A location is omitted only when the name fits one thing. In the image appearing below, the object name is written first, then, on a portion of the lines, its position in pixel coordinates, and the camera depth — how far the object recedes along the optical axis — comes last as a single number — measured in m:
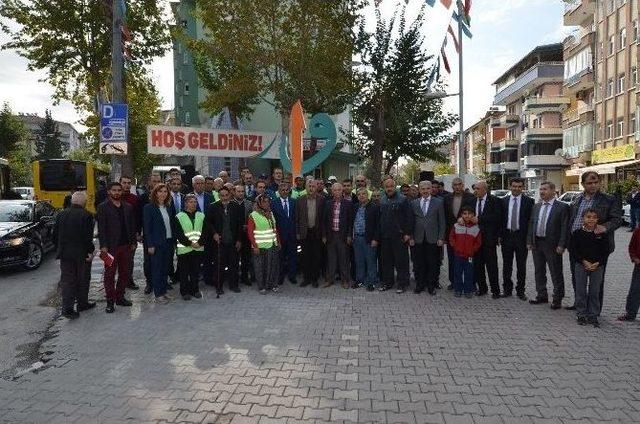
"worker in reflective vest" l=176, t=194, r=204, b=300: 8.30
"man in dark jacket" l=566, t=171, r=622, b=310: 7.06
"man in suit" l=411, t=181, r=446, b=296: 8.91
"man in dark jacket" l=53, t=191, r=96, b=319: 7.40
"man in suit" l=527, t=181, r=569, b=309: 7.82
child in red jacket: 8.53
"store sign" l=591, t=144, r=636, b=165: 33.06
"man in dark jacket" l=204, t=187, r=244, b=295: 8.82
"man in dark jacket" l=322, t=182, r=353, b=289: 9.41
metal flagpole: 20.00
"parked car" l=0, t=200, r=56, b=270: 10.78
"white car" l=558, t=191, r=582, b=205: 25.89
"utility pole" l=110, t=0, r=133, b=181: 11.43
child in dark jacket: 6.87
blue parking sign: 10.42
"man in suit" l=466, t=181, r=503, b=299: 8.57
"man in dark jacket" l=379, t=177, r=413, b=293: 9.07
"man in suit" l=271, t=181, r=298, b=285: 9.64
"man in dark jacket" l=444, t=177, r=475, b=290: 9.02
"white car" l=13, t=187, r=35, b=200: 40.84
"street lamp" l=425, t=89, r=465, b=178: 20.45
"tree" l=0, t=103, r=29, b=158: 59.09
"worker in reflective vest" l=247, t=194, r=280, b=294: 8.96
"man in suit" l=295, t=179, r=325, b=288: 9.48
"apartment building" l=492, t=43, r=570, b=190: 52.25
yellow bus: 23.17
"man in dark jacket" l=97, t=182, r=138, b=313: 7.70
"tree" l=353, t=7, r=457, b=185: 19.61
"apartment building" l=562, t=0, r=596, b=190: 41.16
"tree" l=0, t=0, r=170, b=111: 19.83
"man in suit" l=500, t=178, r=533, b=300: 8.38
